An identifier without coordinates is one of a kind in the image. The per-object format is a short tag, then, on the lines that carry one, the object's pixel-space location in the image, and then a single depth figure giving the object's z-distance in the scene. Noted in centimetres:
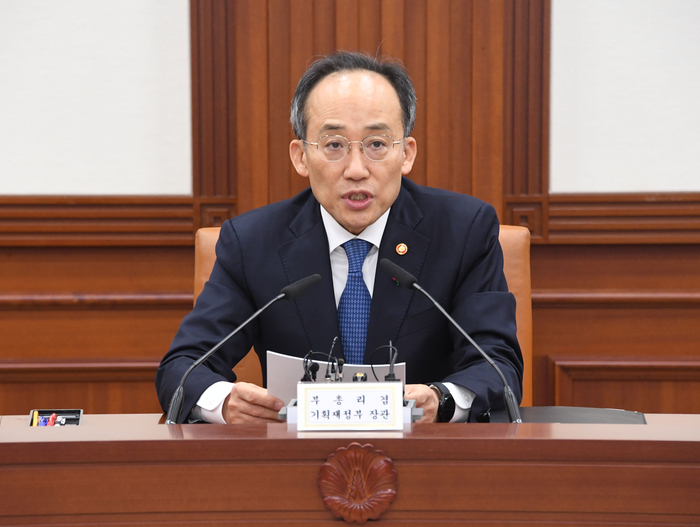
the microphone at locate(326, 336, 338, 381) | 549
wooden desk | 532
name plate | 538
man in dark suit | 577
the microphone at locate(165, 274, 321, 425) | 555
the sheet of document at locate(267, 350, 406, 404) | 554
